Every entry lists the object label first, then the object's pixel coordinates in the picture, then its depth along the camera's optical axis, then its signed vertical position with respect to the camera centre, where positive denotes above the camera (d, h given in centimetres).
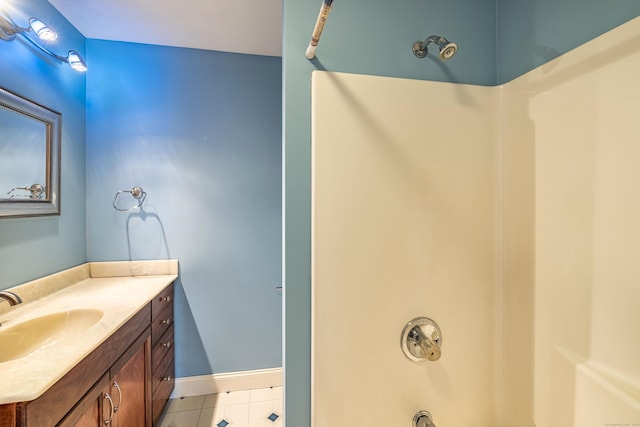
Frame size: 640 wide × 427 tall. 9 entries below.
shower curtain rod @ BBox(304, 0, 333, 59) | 65 +54
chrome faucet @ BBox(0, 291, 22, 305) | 98 -35
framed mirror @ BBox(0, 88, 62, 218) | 118 +28
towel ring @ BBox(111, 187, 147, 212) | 174 +11
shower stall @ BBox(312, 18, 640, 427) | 73 -11
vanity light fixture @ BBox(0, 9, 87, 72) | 114 +89
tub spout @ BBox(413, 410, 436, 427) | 90 -75
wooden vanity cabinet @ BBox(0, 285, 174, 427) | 73 -68
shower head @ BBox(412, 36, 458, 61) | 83 +57
